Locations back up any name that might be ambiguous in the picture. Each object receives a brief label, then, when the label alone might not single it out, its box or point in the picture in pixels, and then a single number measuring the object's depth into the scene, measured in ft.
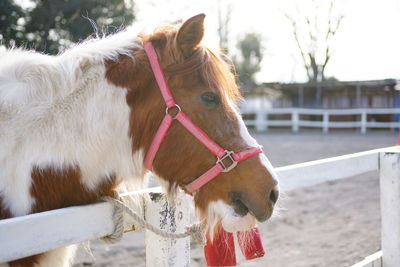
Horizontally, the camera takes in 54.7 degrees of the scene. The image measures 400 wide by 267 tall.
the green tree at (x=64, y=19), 29.47
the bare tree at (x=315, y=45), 99.76
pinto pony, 5.11
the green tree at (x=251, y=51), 121.19
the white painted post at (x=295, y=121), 69.84
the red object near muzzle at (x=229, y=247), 5.97
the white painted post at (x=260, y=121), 72.18
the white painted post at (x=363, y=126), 63.25
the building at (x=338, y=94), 81.51
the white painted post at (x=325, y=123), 66.33
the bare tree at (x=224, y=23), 90.22
